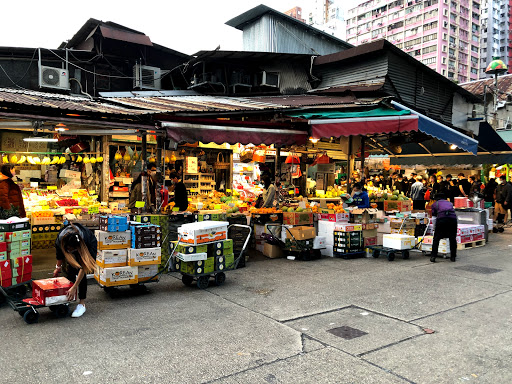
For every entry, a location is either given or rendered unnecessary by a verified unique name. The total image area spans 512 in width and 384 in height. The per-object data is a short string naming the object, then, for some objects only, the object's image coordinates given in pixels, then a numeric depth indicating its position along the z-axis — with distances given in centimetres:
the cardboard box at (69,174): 1417
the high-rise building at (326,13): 13600
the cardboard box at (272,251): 1070
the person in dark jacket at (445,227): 1019
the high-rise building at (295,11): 14712
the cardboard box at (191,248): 727
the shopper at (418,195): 1719
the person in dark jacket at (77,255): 585
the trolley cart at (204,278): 750
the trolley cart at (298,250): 1038
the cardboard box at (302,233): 1048
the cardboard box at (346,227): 1075
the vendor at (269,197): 1216
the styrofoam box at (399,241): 1047
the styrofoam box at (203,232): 737
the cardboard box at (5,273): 631
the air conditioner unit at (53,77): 1580
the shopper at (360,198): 1174
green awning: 1045
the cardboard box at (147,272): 711
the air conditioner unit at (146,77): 1805
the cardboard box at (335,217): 1110
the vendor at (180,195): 1191
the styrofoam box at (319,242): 1056
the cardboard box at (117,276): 675
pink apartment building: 9744
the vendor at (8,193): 802
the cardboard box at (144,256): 691
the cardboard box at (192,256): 722
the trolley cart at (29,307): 558
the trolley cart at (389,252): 1049
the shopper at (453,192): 1784
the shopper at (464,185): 1896
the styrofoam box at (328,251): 1086
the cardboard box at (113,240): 679
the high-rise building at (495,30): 11350
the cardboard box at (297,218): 1077
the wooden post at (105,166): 1403
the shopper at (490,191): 1930
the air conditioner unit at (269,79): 1728
